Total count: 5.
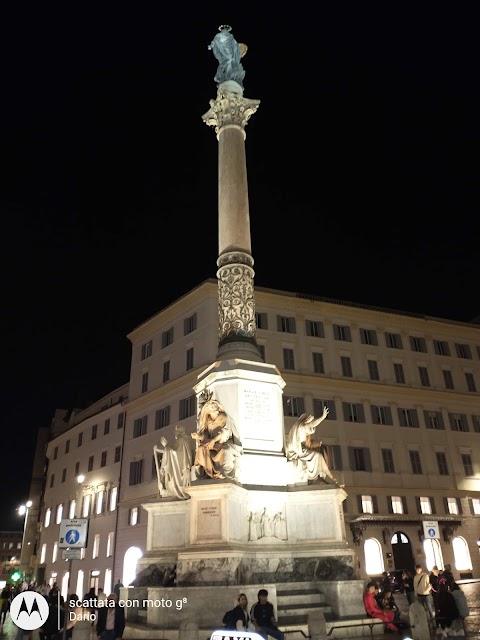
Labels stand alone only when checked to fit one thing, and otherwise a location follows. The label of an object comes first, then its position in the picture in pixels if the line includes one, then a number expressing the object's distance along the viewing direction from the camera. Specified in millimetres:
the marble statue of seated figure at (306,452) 15508
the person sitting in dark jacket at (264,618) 9258
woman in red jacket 11430
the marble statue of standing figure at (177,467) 15219
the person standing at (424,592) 12672
